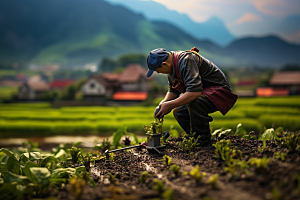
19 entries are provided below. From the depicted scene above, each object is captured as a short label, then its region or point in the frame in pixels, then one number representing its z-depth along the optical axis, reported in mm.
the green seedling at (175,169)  1492
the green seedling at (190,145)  2070
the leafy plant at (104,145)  3022
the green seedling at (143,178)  1501
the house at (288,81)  18825
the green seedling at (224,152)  1544
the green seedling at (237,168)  1324
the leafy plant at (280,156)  1459
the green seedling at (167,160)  1751
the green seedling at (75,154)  2613
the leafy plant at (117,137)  3043
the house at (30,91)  24656
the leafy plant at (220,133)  2650
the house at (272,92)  17750
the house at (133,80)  23375
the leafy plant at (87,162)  2162
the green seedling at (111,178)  1614
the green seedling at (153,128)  2152
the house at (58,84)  34325
